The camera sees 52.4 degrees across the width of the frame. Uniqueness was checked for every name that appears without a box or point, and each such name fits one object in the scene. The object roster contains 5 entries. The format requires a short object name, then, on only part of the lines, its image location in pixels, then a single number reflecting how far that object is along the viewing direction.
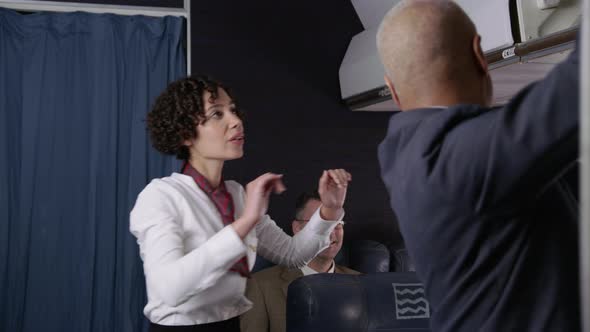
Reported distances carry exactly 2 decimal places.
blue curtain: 3.62
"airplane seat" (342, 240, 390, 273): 3.78
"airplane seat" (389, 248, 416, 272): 3.80
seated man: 2.98
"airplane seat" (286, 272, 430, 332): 1.82
